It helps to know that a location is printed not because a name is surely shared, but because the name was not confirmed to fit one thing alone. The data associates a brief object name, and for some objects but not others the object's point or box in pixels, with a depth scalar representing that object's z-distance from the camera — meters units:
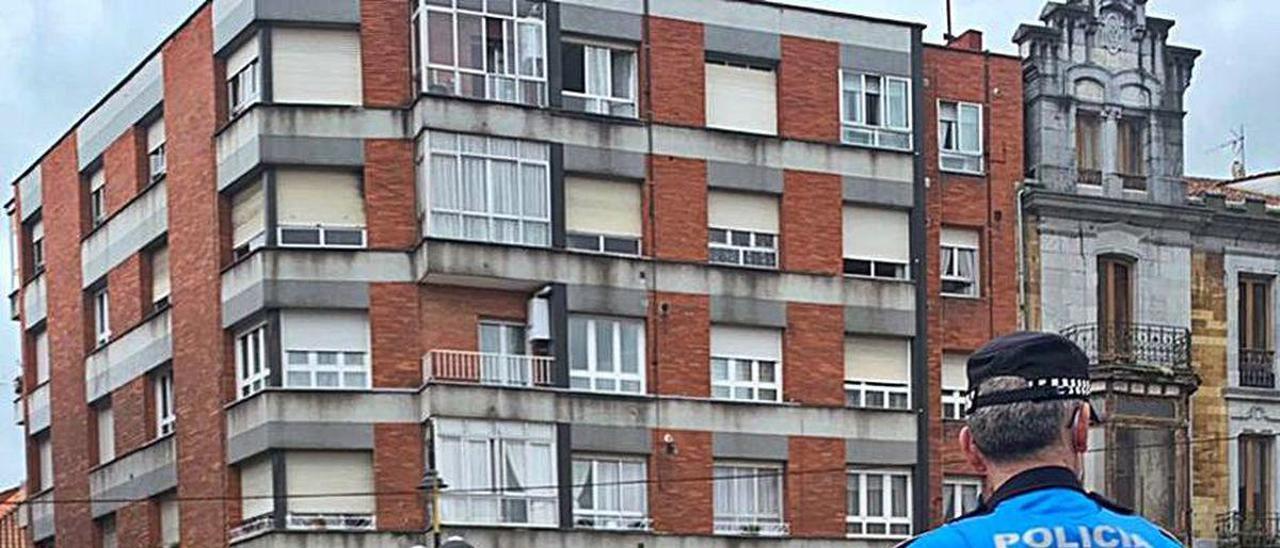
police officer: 3.85
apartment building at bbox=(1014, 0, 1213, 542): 39.22
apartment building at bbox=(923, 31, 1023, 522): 38.88
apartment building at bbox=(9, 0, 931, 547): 34.41
